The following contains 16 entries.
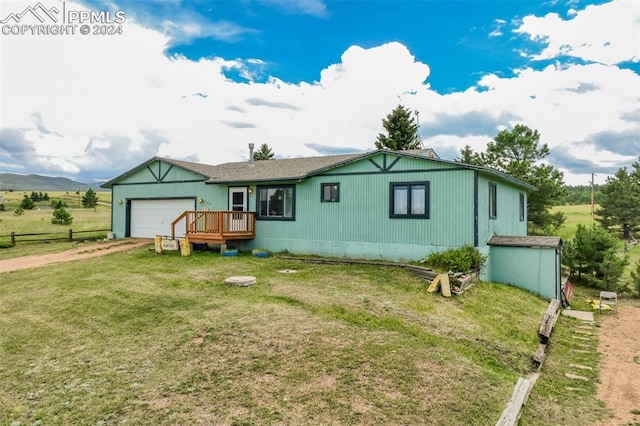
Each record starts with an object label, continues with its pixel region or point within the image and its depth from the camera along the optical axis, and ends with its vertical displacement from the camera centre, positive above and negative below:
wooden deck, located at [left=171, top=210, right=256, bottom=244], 14.12 -0.40
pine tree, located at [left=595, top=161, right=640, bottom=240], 32.75 +1.51
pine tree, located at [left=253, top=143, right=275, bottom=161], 39.72 +6.76
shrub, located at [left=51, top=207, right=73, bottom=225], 27.38 -0.06
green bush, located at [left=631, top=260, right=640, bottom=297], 14.56 -2.38
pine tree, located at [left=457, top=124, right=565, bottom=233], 23.89 +3.39
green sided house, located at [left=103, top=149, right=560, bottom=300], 11.66 +0.50
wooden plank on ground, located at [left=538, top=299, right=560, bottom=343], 7.52 -2.28
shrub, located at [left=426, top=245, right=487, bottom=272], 10.28 -1.17
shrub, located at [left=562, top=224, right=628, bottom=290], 15.13 -1.65
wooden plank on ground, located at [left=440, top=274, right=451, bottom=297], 8.98 -1.61
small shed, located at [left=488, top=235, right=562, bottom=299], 11.30 -1.38
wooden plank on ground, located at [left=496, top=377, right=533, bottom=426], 4.09 -2.19
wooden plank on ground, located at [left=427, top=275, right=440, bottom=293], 9.16 -1.63
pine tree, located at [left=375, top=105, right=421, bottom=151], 33.41 +7.63
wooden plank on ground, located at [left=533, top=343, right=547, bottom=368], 6.22 -2.34
